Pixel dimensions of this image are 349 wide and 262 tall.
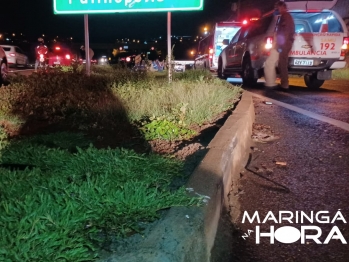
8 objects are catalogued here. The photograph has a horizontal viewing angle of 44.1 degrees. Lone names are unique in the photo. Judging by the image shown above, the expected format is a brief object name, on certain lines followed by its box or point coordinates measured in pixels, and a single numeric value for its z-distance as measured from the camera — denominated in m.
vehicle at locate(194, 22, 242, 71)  18.98
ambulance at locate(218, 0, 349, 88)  10.41
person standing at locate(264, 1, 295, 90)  9.62
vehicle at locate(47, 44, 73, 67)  20.66
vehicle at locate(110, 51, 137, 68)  23.64
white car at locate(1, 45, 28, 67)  25.90
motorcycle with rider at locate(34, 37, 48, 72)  16.88
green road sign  8.32
